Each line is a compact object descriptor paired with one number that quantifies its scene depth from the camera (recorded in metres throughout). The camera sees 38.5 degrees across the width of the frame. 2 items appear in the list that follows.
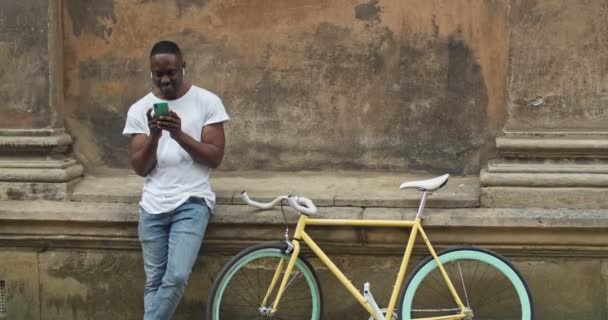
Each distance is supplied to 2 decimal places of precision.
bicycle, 4.67
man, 4.57
